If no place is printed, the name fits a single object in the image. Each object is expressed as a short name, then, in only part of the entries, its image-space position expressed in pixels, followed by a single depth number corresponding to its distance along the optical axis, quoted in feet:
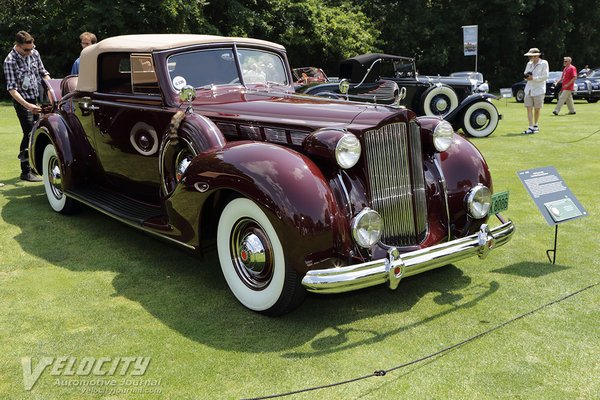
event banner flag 74.74
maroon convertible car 9.89
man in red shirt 48.96
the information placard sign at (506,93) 47.07
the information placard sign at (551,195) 12.84
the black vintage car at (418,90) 37.27
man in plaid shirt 20.89
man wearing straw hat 34.30
